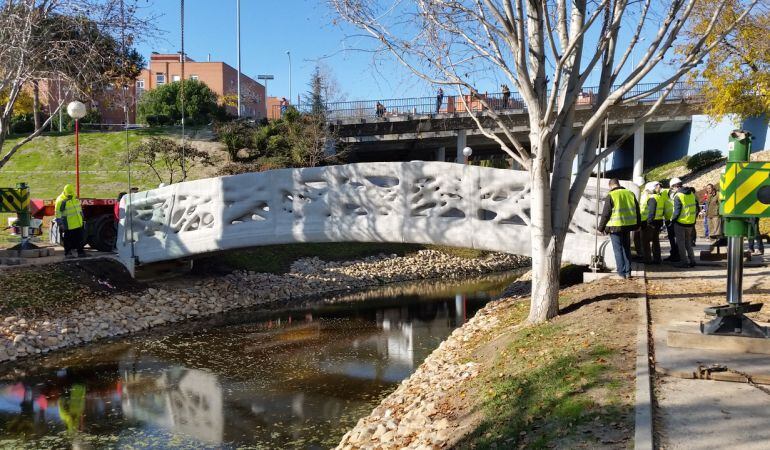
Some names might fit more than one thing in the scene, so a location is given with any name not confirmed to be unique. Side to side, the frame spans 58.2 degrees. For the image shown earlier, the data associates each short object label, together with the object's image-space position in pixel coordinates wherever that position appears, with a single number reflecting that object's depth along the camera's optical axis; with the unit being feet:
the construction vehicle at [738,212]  20.99
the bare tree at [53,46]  41.81
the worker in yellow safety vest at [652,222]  41.91
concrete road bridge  115.65
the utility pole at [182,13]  62.95
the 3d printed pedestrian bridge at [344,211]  41.57
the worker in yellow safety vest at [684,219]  40.86
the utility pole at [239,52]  144.75
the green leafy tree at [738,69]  54.24
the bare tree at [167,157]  91.70
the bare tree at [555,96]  27.20
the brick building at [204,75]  222.69
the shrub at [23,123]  136.46
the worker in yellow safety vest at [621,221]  34.55
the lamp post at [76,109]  49.39
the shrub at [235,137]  107.86
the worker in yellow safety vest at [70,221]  47.96
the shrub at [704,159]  119.44
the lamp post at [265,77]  200.95
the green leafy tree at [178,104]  144.97
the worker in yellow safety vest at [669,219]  42.73
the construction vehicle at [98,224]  56.34
